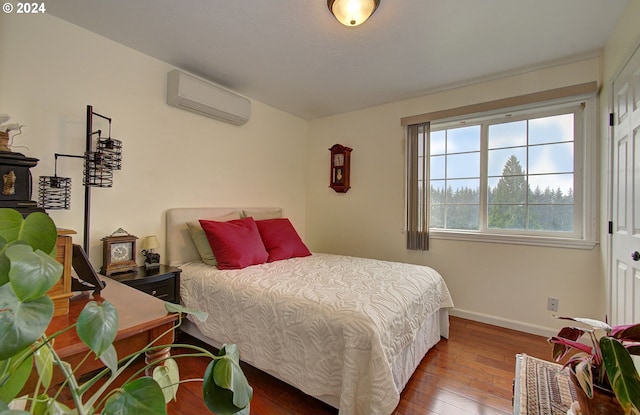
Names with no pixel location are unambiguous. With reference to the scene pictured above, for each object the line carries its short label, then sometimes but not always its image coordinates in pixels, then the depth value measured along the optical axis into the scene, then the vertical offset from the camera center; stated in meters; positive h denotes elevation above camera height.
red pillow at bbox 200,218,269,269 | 2.30 -0.33
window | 2.48 +0.38
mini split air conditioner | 2.44 +1.05
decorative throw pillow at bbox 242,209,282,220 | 3.08 -0.07
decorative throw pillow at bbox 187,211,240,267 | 2.44 -0.33
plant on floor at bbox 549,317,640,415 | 0.69 -0.43
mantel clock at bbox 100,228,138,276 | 2.01 -0.37
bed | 1.34 -0.66
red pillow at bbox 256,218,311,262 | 2.70 -0.33
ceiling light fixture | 1.63 +1.22
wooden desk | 0.85 -0.44
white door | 1.57 +0.11
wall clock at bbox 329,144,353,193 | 3.61 +0.55
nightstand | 1.93 -0.55
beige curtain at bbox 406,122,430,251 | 3.04 +0.27
